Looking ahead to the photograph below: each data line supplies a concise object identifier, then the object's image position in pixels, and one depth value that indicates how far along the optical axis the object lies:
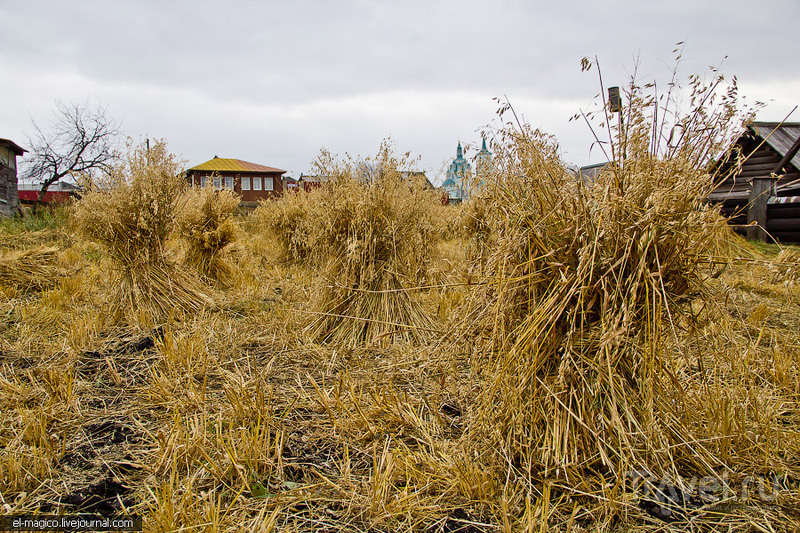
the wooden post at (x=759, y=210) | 10.17
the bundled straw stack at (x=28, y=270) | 5.24
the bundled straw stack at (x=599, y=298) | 1.60
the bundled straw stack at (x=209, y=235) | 6.16
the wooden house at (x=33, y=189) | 28.47
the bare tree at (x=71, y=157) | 25.95
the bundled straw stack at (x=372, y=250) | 3.81
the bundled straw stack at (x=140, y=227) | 4.31
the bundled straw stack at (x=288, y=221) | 8.28
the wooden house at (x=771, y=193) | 9.83
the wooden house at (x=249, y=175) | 46.19
